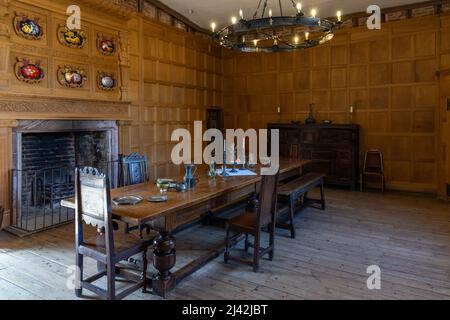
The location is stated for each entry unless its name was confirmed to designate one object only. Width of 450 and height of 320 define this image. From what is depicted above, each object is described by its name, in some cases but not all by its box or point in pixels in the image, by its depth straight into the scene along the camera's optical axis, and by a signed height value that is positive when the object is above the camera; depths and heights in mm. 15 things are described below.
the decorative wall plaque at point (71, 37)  4805 +1670
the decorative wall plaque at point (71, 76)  4829 +1083
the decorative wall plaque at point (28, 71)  4305 +1042
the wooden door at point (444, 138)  5555 +159
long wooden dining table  2436 -500
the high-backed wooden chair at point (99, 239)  2322 -717
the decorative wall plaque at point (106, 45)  5370 +1724
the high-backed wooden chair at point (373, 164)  6645 -343
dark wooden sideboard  6559 -13
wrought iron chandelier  3275 +1294
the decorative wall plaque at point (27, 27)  4277 +1618
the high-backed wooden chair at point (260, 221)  2986 -706
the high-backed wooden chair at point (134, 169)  3822 -255
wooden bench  4027 -573
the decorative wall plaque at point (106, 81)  5398 +1124
